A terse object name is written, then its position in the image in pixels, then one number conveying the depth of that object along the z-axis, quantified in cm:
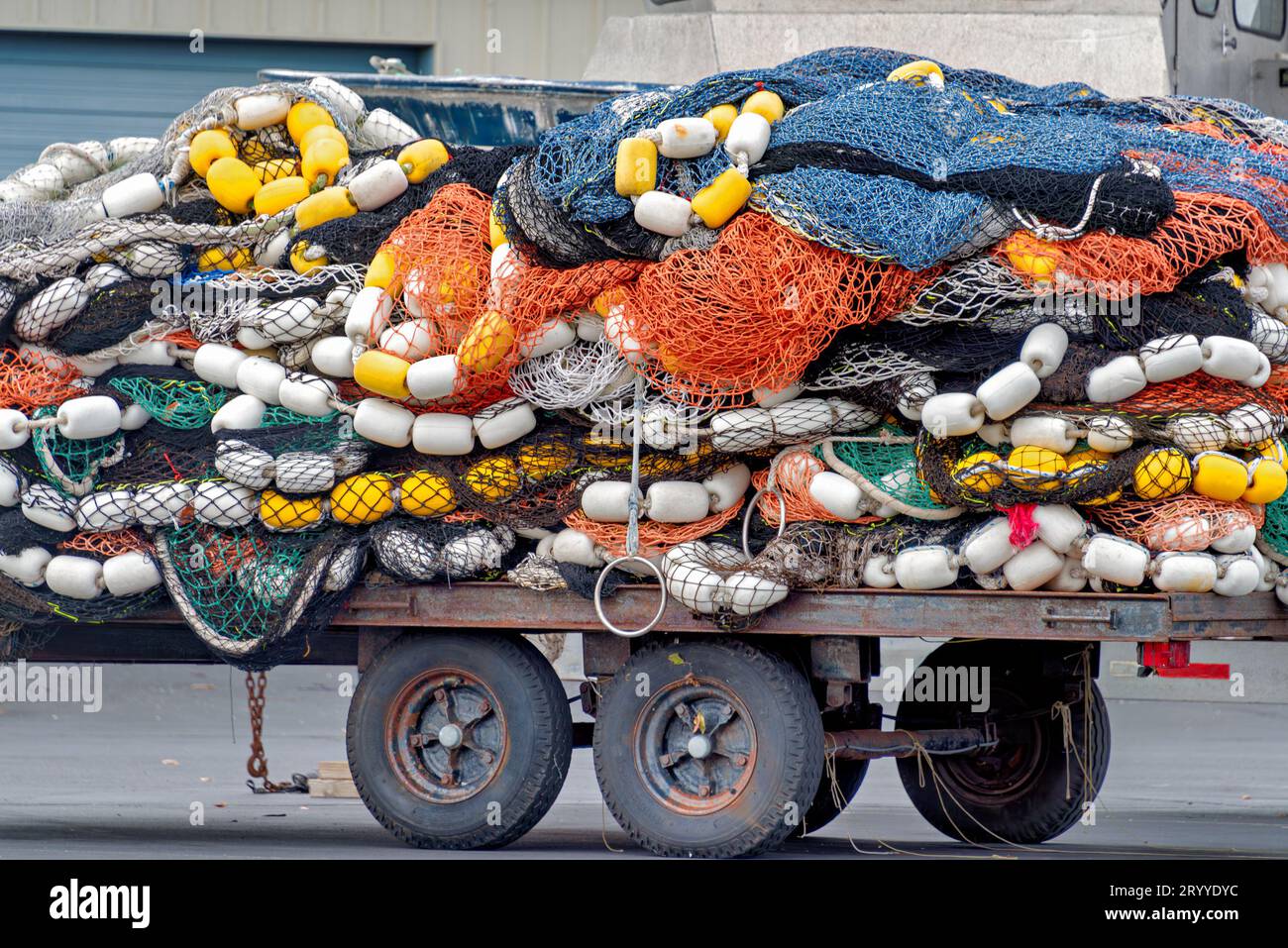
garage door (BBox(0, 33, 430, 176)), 1747
